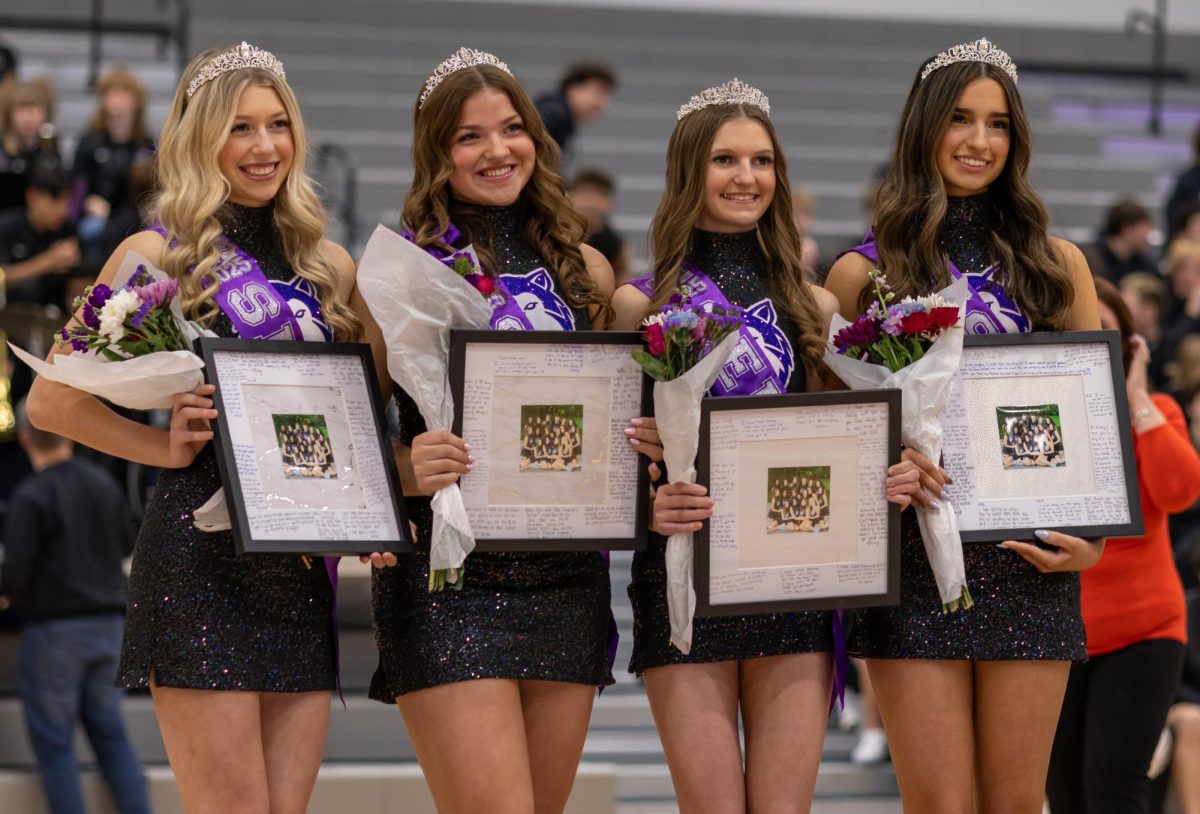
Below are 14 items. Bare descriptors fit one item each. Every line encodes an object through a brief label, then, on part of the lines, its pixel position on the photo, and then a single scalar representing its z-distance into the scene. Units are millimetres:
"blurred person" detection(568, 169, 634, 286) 13872
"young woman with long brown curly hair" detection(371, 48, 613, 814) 5512
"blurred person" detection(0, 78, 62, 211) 15443
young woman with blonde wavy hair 5347
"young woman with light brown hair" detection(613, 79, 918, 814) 5655
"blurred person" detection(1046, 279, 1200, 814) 6966
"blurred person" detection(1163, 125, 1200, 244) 17807
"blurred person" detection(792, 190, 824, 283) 14998
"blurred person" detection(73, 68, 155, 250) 15575
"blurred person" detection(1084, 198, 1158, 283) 17058
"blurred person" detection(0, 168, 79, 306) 14137
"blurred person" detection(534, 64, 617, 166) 14995
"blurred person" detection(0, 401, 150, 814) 10063
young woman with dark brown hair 5777
